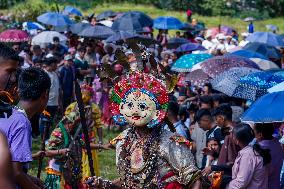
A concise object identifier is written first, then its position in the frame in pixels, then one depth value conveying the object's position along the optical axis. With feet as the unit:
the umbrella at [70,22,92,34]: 65.57
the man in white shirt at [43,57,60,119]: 41.11
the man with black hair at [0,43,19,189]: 13.97
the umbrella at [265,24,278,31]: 95.04
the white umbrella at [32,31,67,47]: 64.18
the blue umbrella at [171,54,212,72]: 41.78
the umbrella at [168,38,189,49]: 60.95
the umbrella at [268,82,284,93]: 23.39
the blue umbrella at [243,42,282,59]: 47.23
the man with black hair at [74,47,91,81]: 47.11
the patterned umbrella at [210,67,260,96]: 31.45
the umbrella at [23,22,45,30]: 75.51
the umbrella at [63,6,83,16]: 93.35
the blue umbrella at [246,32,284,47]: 60.03
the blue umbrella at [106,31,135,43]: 55.57
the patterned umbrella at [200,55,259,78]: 35.01
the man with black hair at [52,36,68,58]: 56.59
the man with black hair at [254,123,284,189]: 21.21
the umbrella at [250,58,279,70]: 38.70
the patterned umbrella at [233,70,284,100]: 28.12
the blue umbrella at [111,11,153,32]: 59.98
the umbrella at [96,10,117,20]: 89.15
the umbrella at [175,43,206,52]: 55.31
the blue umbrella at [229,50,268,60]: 40.72
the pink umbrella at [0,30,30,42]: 55.62
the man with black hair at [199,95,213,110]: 30.91
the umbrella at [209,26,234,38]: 81.35
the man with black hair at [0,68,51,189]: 13.91
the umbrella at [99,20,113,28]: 76.07
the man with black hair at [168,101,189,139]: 25.95
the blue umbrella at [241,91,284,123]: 20.77
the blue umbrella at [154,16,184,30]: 70.03
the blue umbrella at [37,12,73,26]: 71.36
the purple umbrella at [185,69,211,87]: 36.22
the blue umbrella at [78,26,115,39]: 59.77
